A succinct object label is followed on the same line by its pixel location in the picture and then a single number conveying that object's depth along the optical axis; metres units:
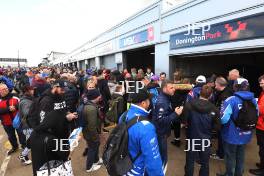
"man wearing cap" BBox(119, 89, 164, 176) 1.55
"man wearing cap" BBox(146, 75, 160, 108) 3.27
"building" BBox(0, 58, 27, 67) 51.58
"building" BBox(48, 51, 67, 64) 57.53
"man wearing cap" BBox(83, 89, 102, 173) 2.77
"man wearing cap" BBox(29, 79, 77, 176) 2.06
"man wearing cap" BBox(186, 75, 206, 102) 3.13
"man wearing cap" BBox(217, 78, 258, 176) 2.42
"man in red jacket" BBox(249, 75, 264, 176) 2.71
